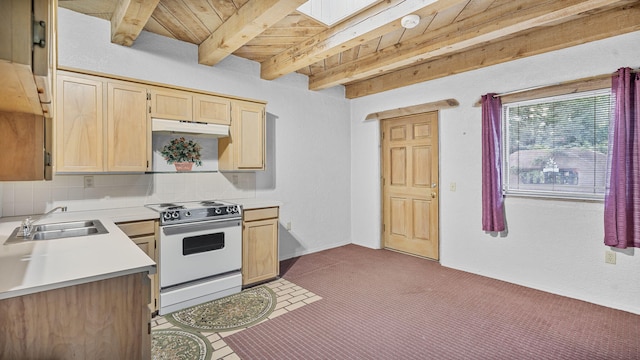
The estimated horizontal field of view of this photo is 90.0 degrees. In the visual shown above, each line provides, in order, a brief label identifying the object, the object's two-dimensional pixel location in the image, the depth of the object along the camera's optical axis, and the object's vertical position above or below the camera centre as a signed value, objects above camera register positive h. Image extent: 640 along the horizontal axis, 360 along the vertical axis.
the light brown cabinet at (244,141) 3.60 +0.44
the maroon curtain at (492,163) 3.62 +0.17
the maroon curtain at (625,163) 2.76 +0.13
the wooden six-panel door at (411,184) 4.41 -0.08
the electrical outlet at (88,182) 2.97 -0.03
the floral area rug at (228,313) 2.61 -1.18
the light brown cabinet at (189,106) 3.03 +0.73
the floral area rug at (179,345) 2.18 -1.20
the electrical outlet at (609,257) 2.96 -0.74
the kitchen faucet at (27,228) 1.98 -0.31
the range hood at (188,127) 3.00 +0.51
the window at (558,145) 3.06 +0.34
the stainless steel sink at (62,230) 2.00 -0.35
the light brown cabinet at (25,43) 0.74 +0.33
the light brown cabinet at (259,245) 3.38 -0.73
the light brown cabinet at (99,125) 2.59 +0.46
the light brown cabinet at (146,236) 2.61 -0.47
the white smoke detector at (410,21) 2.55 +1.28
